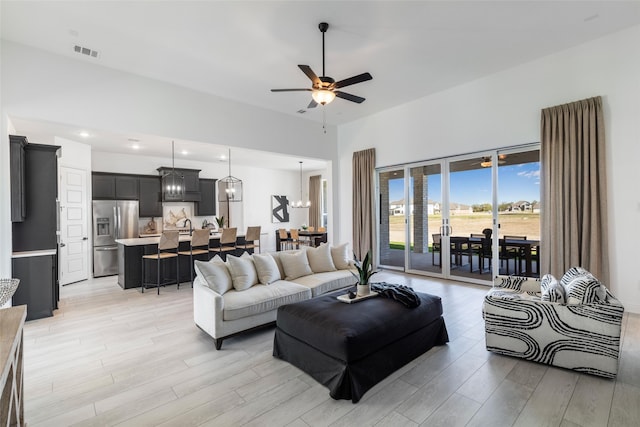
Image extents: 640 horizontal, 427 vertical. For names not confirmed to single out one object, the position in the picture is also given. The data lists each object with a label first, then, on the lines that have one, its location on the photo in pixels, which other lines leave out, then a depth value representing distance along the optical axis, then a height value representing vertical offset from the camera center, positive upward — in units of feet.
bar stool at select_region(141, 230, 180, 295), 17.92 -1.98
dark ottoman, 7.47 -3.58
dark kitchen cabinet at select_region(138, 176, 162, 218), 26.12 +1.68
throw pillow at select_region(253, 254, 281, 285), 12.66 -2.43
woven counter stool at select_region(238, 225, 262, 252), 23.68 -1.76
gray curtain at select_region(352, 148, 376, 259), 23.12 +0.98
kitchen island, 18.61 -3.24
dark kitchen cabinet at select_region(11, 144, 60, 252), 13.79 +0.66
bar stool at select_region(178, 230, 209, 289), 19.56 -1.95
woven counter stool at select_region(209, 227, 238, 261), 21.20 -1.99
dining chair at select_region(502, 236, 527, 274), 16.56 -2.39
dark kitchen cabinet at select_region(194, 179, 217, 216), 29.76 +1.55
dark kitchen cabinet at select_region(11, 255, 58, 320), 13.09 -3.11
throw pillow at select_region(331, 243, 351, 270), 15.72 -2.37
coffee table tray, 9.80 -2.90
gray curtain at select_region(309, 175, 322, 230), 37.52 +1.57
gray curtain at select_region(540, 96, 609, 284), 13.35 +1.03
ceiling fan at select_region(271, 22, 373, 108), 11.02 +5.03
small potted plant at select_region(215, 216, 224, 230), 25.80 -0.70
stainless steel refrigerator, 22.98 -1.18
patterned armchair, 7.91 -3.31
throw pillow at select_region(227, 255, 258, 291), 11.74 -2.43
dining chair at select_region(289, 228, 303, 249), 31.62 -2.61
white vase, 10.29 -2.72
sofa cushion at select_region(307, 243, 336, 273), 15.01 -2.40
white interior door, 19.98 -0.75
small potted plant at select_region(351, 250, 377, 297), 10.32 -2.30
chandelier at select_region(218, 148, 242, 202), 31.68 +2.48
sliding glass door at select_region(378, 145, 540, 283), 16.39 -0.23
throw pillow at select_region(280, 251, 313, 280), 13.89 -2.47
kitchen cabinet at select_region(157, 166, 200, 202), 27.12 +2.80
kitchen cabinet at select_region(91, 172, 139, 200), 23.81 +2.42
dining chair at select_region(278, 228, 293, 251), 32.27 -2.69
